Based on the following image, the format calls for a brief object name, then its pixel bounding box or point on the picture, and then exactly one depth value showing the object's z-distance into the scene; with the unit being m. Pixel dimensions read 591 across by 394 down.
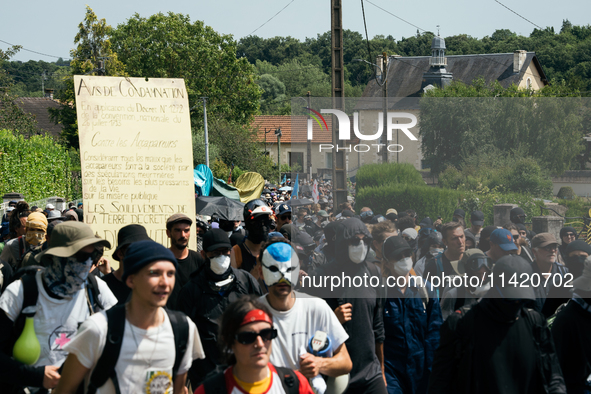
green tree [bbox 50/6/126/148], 45.97
